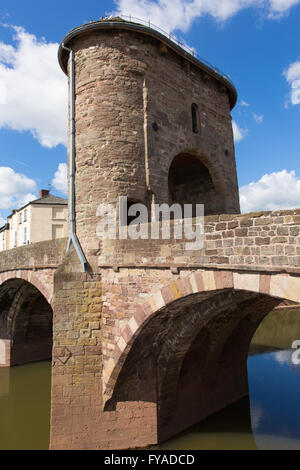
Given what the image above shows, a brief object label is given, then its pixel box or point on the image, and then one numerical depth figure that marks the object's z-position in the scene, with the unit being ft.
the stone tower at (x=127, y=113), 26.50
